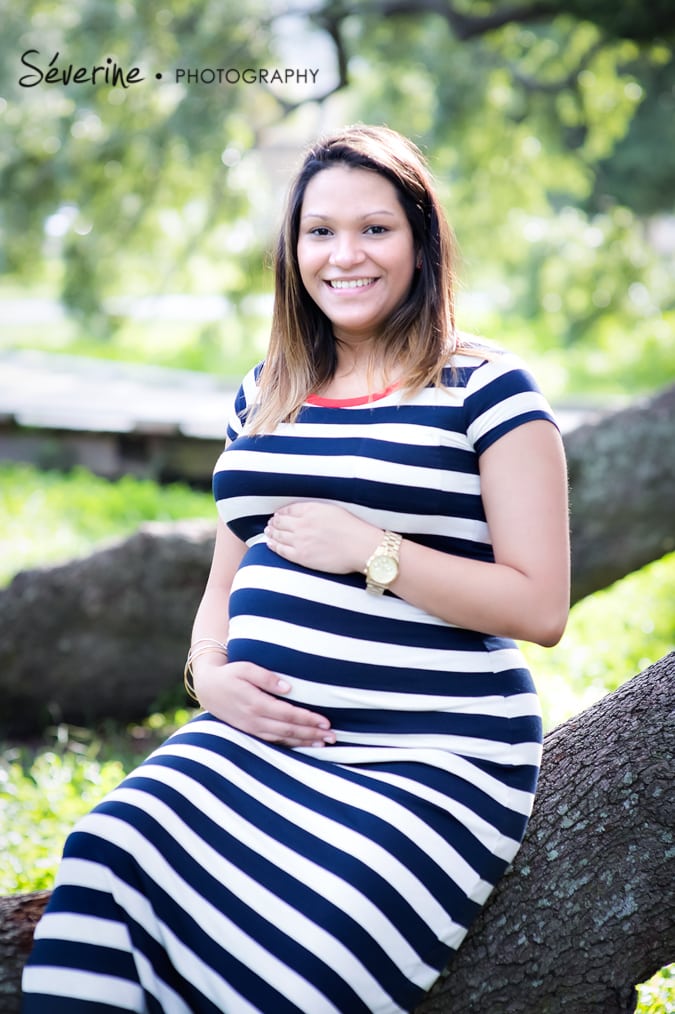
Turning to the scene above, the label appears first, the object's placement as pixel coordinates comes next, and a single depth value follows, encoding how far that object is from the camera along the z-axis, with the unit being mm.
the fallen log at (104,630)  4215
